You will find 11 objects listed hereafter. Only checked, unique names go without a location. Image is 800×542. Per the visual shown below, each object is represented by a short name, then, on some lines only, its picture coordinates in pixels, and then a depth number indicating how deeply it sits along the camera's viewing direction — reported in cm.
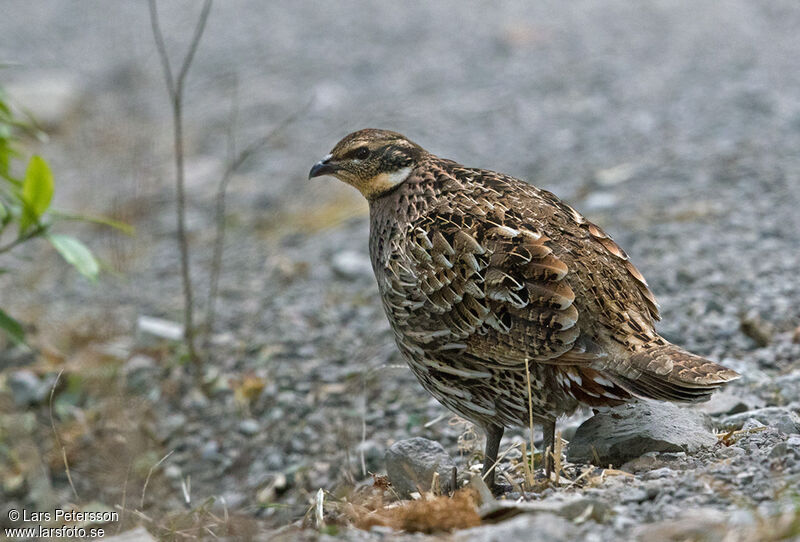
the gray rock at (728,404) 1008
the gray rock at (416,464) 902
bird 847
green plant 1080
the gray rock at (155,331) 1476
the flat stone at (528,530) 640
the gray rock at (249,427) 1274
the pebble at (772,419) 894
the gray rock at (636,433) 868
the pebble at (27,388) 1387
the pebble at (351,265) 1593
